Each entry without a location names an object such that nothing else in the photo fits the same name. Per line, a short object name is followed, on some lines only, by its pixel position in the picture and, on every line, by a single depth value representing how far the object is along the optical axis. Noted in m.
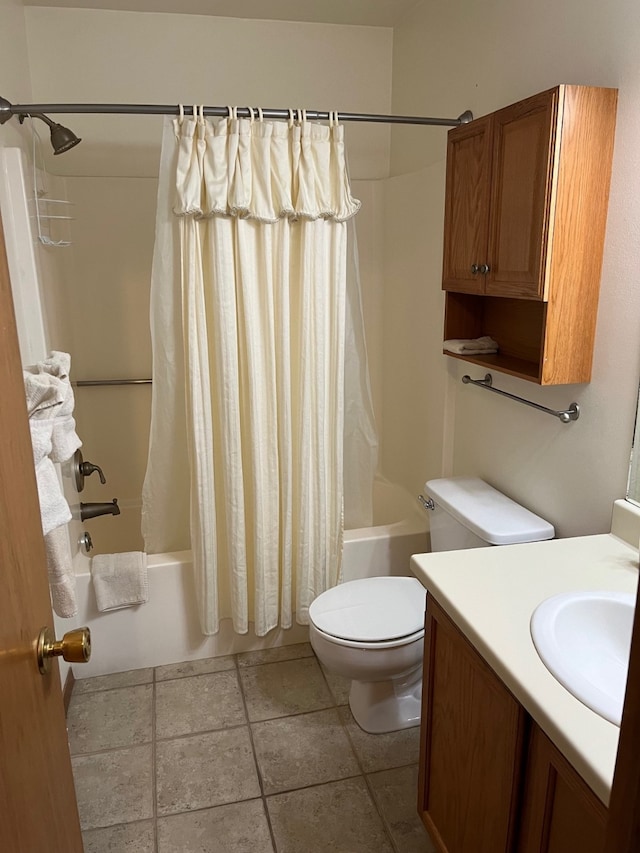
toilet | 1.92
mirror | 1.61
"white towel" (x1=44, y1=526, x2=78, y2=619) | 1.60
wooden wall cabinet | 1.56
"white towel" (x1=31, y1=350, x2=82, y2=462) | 1.64
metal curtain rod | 1.90
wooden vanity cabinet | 1.04
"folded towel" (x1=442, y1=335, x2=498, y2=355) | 2.11
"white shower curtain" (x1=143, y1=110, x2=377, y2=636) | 2.06
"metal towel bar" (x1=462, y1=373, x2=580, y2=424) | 1.80
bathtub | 2.38
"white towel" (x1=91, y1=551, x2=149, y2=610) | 2.30
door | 0.82
